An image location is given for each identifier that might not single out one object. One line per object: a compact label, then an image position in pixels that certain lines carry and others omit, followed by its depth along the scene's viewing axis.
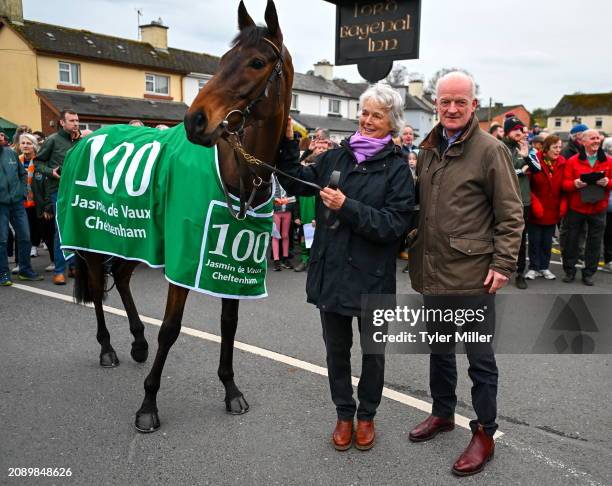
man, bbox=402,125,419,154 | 9.51
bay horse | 2.62
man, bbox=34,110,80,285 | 6.67
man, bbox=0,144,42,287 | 6.79
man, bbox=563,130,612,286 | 7.10
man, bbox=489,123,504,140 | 8.25
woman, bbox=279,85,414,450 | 2.71
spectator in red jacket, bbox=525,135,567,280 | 7.29
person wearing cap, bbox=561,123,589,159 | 7.66
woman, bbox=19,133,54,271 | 7.15
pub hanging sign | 6.39
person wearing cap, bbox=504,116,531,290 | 6.82
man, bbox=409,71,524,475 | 2.64
